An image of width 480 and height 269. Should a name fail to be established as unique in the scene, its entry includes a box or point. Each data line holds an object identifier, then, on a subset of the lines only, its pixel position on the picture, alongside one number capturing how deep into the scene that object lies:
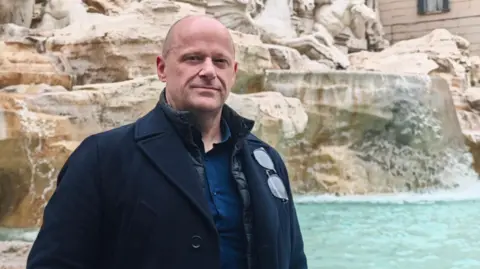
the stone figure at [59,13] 9.80
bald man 1.35
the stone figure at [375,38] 16.20
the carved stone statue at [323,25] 11.32
